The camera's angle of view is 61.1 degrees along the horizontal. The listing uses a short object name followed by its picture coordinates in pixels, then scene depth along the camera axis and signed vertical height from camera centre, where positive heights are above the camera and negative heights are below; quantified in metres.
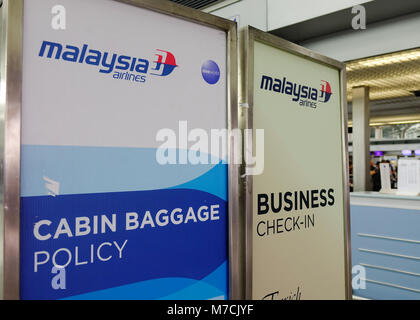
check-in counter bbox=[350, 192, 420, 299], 3.49 -0.79
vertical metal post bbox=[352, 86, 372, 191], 5.34 +0.27
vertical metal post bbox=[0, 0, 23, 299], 0.87 +0.08
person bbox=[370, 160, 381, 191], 6.84 -0.24
